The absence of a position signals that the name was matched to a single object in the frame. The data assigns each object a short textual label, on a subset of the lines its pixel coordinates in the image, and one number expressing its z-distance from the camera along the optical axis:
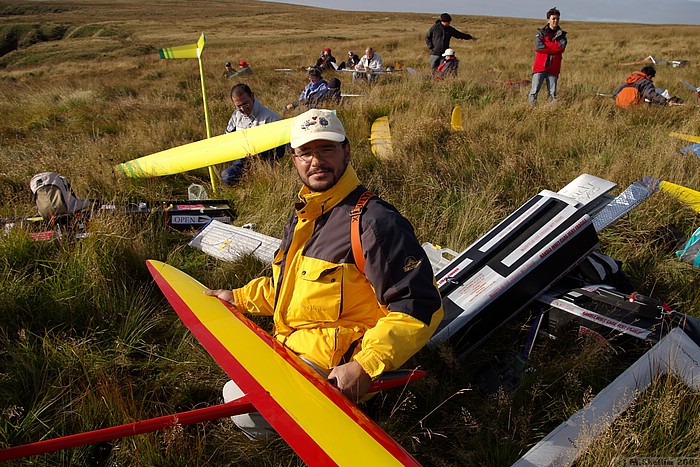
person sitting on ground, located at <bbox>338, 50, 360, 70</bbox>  17.30
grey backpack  3.86
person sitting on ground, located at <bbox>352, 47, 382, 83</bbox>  14.14
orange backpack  7.89
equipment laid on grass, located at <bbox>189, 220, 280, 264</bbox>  3.64
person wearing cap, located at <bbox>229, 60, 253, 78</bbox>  15.93
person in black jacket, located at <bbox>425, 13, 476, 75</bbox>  12.01
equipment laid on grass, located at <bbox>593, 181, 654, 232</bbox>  3.09
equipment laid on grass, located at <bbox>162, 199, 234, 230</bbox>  4.46
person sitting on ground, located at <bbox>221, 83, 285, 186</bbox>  5.74
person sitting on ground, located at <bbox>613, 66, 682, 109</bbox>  7.92
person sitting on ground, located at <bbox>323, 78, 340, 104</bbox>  9.07
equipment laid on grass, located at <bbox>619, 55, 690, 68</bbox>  14.74
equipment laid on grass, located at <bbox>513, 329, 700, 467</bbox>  1.76
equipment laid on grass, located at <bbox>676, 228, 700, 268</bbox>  3.27
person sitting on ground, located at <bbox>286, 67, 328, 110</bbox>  9.36
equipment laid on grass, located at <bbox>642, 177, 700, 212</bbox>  3.95
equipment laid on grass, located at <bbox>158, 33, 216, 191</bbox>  5.97
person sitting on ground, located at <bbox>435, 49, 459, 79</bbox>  11.72
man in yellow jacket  1.68
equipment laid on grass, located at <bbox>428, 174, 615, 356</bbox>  2.45
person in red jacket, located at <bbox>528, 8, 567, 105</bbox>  8.39
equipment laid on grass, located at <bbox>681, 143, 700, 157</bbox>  5.13
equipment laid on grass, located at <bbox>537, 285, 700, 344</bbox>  2.20
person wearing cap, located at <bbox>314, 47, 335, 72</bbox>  16.31
